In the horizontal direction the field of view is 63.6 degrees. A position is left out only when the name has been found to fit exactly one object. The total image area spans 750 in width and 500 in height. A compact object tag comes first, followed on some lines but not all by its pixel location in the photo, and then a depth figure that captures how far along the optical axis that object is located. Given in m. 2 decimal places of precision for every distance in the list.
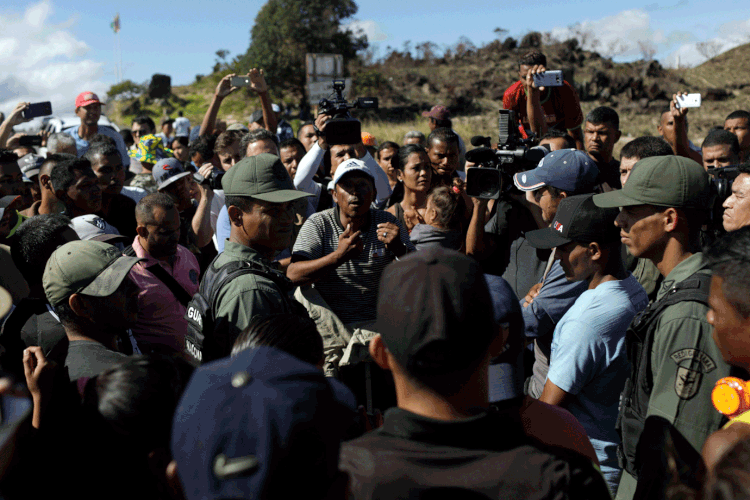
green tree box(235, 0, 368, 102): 28.38
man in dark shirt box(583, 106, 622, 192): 5.41
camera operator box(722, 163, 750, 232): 3.29
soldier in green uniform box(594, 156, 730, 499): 2.08
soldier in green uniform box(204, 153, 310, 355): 2.89
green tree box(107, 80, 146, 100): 32.41
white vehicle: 14.59
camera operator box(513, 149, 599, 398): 2.91
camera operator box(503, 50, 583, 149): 5.32
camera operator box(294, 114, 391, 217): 5.25
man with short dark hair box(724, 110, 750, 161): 6.46
